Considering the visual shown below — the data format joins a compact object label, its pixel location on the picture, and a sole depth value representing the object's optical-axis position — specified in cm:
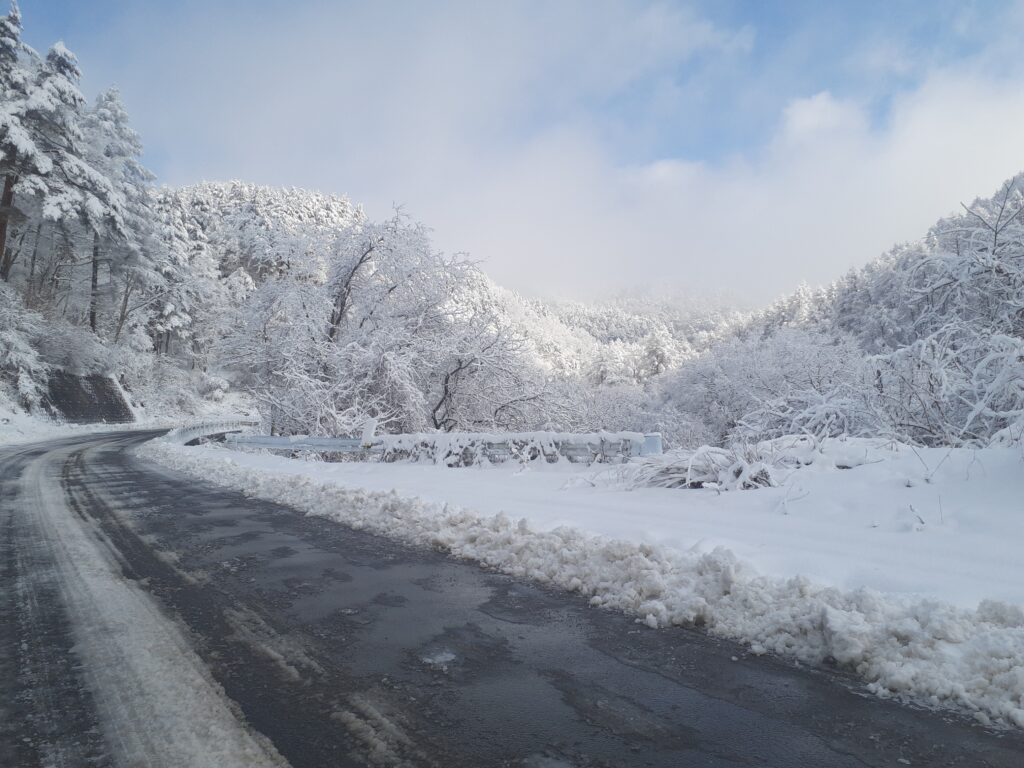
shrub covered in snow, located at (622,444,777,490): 693
